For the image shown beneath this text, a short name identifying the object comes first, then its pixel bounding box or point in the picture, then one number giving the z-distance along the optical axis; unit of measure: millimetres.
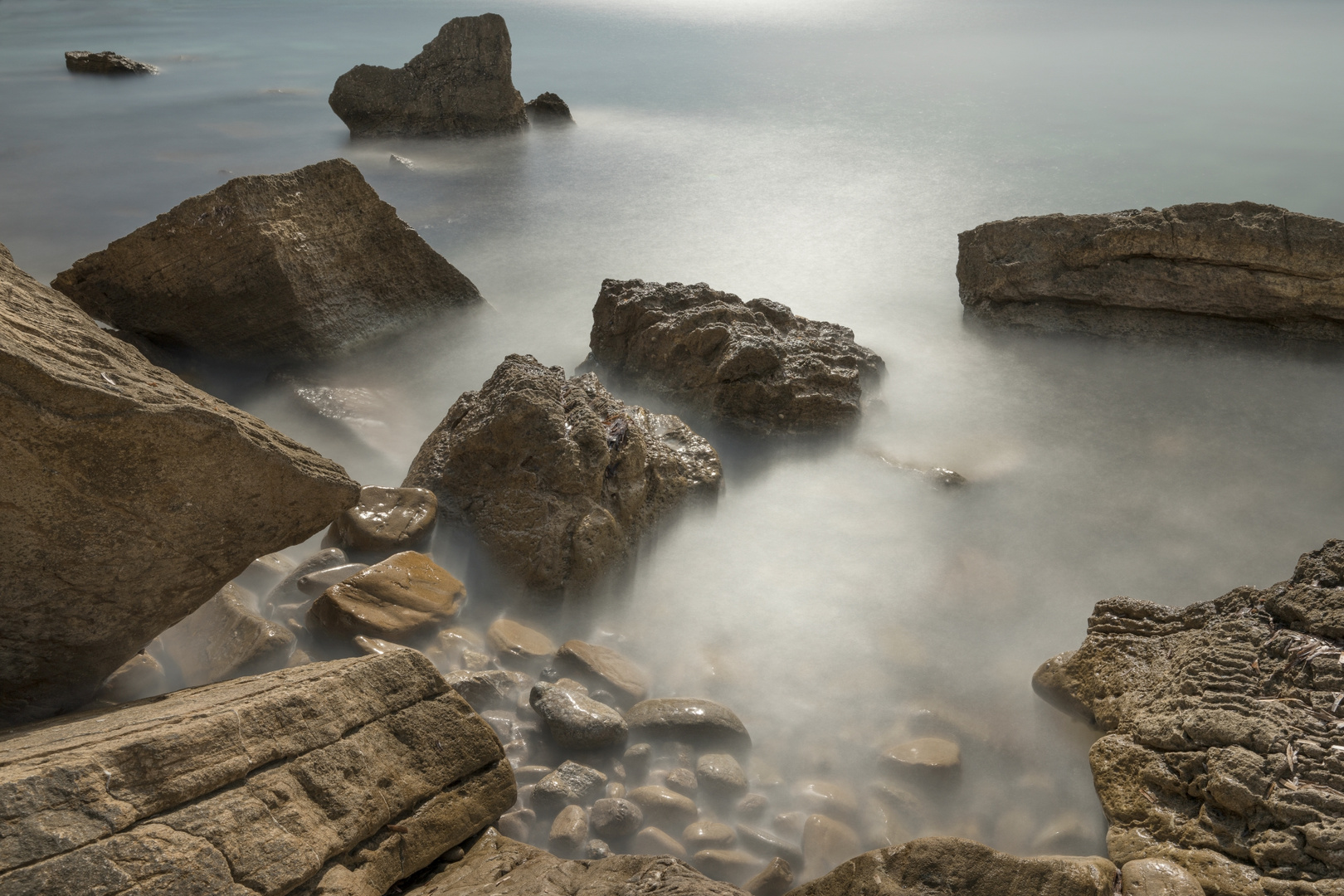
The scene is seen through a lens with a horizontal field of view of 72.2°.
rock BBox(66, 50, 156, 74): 16625
